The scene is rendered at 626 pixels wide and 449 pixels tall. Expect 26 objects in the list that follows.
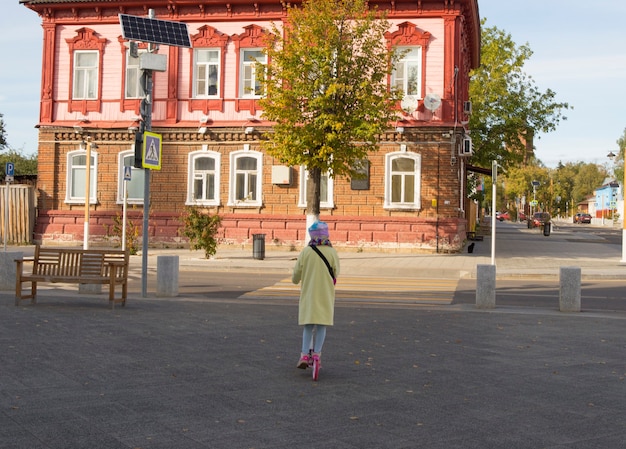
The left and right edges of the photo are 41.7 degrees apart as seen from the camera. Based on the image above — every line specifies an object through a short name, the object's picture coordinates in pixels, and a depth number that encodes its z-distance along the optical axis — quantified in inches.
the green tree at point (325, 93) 1090.1
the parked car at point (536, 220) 2962.6
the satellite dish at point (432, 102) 1255.5
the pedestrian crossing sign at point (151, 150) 605.0
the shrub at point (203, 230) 1083.3
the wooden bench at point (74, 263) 557.7
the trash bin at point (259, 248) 1110.9
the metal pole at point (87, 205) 1068.4
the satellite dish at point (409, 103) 1269.7
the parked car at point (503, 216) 4601.1
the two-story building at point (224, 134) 1274.6
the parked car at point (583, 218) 4985.2
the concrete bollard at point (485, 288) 579.2
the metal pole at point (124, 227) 1107.3
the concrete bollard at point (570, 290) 567.2
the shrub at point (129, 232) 1213.7
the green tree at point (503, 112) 1815.9
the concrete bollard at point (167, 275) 628.1
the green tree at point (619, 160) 4855.3
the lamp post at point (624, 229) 1103.1
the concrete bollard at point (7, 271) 649.0
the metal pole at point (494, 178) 877.6
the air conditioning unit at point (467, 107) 1318.9
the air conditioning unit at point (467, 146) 1244.5
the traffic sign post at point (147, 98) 607.5
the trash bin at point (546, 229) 2257.6
